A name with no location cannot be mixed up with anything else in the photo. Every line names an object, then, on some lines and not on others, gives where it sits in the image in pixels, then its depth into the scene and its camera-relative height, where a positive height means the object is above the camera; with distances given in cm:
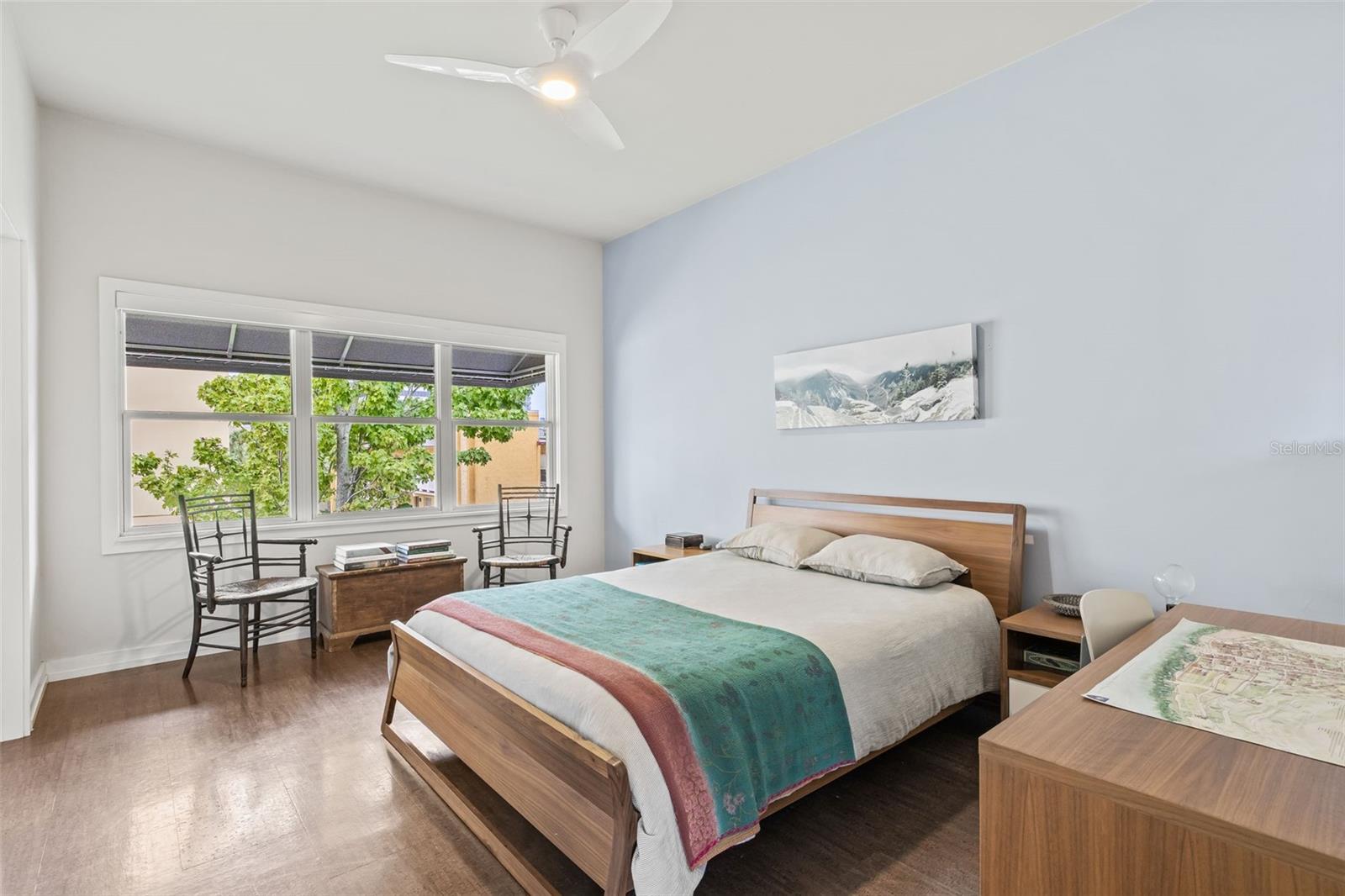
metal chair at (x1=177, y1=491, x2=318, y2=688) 345 -61
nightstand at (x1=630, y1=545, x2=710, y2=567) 437 -66
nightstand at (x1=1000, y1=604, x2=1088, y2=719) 251 -80
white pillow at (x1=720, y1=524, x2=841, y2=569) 351 -49
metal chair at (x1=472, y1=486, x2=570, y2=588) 502 -54
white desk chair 194 -51
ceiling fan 227 +146
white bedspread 162 -68
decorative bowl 263 -63
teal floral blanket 171 -69
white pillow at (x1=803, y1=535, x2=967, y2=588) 298 -52
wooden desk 93 -54
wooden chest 405 -85
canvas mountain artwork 329 +36
